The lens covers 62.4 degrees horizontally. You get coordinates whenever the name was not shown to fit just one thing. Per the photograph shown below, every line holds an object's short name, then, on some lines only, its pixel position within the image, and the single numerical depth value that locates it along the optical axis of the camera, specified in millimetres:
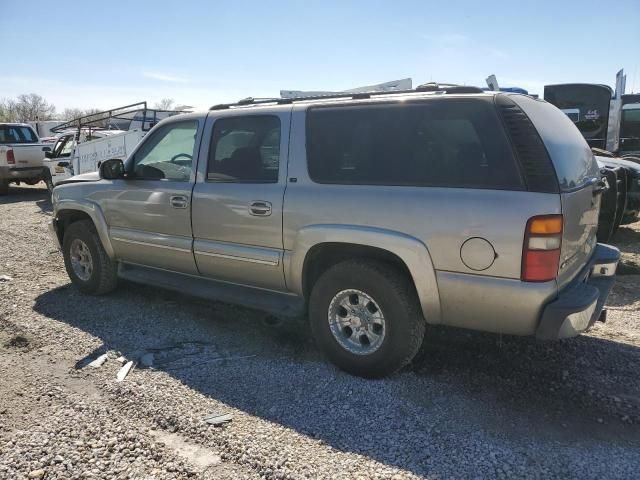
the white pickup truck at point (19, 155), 15047
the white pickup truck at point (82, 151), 10891
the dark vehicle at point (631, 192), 7664
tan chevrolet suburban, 2994
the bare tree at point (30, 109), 66000
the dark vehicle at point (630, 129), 16000
